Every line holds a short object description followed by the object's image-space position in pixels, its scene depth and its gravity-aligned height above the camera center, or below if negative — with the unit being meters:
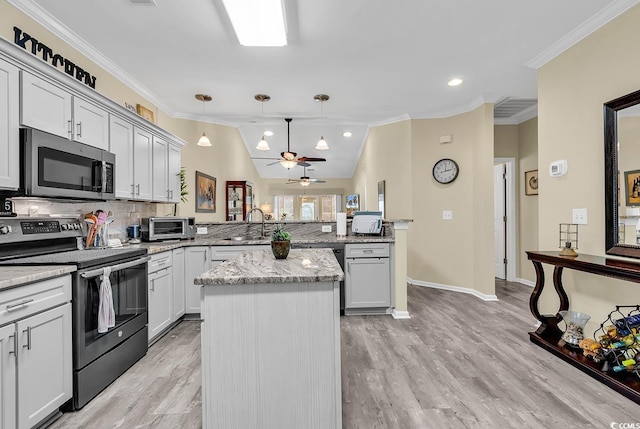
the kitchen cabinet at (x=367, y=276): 3.45 -0.68
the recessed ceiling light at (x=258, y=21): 2.14 +1.50
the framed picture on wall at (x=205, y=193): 4.82 +0.38
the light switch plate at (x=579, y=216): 2.57 +0.00
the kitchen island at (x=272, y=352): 1.46 -0.66
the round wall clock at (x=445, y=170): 4.53 +0.69
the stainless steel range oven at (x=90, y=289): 1.81 -0.49
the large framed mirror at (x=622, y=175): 2.14 +0.29
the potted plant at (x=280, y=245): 1.95 -0.18
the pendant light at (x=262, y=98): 4.00 +1.58
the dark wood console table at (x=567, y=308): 1.90 -0.87
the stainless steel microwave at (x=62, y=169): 1.84 +0.33
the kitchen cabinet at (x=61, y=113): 1.86 +0.72
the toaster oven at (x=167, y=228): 3.25 -0.13
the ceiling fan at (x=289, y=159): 5.10 +0.97
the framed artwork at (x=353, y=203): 9.18 +0.41
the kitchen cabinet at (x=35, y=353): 1.41 -0.69
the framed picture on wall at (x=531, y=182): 4.51 +0.50
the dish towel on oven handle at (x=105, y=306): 1.93 -0.57
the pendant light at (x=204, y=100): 4.03 +1.57
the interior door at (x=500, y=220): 5.07 -0.07
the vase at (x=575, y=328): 2.43 -0.92
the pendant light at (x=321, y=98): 4.02 +1.59
